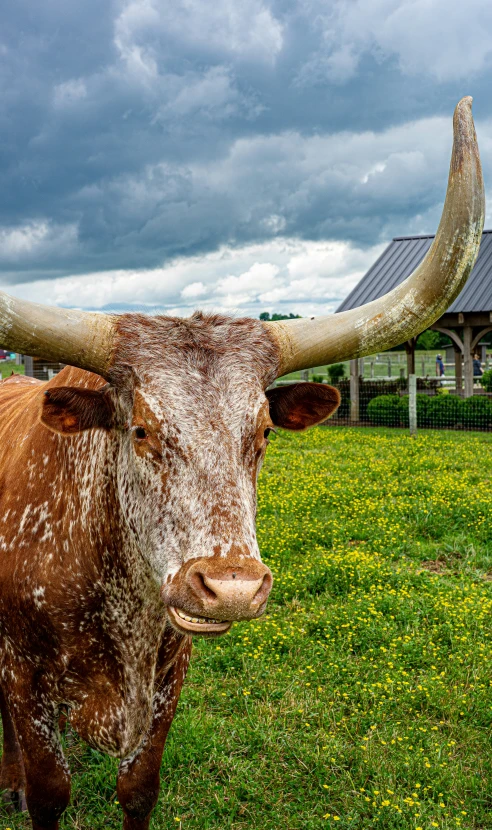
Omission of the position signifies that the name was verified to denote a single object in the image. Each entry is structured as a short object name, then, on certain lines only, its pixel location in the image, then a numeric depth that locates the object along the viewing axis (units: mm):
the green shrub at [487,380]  23734
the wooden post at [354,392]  21172
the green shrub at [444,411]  19203
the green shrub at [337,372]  29472
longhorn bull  2537
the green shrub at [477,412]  18812
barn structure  21469
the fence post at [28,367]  21406
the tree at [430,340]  59331
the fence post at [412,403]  17516
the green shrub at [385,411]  19844
